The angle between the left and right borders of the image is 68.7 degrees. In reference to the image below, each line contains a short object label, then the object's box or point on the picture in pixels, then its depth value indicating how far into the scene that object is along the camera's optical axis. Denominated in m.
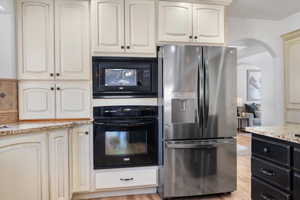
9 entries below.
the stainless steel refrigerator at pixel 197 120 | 2.56
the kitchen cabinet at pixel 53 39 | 2.51
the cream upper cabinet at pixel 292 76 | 3.43
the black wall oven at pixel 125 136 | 2.60
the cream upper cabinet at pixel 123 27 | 2.59
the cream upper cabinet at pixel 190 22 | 2.70
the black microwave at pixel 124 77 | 2.61
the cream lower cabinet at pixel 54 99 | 2.54
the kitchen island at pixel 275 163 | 1.46
